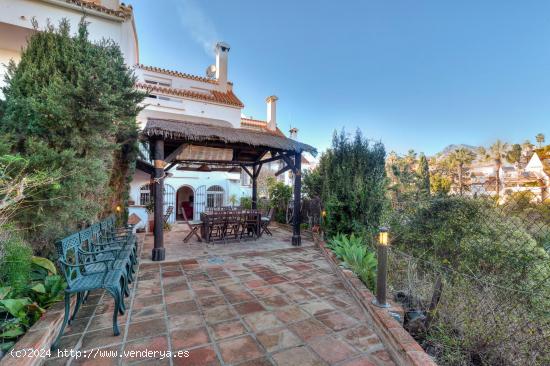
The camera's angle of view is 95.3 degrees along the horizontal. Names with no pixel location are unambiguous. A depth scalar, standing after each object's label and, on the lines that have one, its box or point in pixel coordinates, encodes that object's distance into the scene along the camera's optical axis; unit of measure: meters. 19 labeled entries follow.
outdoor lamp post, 2.90
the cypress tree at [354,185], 6.51
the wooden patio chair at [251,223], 7.40
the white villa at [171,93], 7.86
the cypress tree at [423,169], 17.81
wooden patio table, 6.93
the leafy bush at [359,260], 3.90
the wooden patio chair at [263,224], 7.83
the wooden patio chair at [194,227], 7.18
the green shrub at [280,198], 10.34
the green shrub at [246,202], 12.55
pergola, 5.45
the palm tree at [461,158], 29.28
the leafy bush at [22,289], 2.21
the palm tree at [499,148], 41.17
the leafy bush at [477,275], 2.29
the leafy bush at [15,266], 2.62
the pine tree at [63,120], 3.50
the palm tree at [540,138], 50.50
